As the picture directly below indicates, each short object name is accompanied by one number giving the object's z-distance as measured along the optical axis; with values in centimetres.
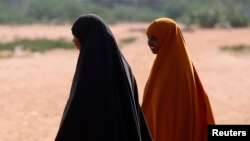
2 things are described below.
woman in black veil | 635
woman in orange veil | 892
